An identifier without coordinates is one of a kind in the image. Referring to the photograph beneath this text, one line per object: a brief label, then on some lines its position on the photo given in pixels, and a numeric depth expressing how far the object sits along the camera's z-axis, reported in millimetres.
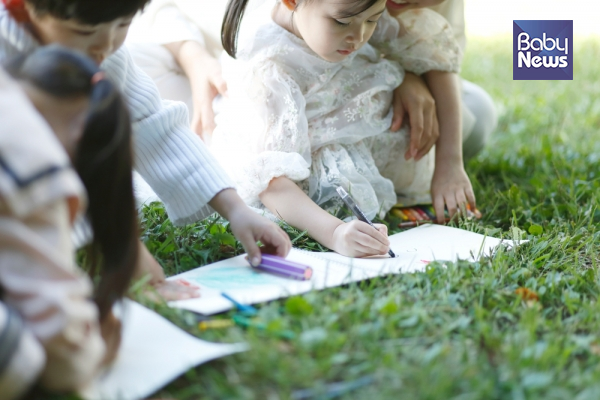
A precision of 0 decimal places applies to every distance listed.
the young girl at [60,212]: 1302
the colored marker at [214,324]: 1464
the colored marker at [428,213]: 1956
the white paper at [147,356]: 1371
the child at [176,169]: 1629
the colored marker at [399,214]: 1955
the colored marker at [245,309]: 1497
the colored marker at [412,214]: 1947
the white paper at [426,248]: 1674
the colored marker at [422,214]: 1948
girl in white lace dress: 1797
